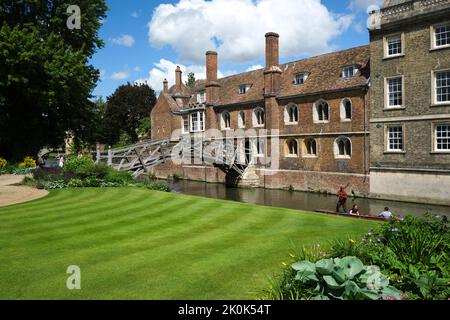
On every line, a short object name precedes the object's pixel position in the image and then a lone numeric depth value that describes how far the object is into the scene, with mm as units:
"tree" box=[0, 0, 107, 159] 25031
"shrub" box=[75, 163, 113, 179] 20688
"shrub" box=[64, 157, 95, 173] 21625
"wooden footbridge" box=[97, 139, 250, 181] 33062
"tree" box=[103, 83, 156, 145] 61312
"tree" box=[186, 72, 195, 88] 83125
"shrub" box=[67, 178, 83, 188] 18719
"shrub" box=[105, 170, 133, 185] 20673
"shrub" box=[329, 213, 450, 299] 5152
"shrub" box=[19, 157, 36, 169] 26700
